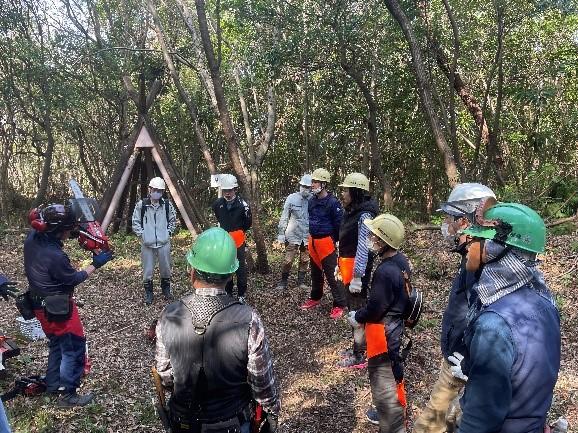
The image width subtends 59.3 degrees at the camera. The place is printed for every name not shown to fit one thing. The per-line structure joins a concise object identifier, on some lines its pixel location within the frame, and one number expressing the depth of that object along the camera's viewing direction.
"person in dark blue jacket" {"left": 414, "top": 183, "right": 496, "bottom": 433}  3.31
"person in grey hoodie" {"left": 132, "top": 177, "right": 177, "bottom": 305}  7.36
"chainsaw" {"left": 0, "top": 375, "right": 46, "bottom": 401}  4.77
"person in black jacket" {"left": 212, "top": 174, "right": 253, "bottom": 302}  7.33
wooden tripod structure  9.88
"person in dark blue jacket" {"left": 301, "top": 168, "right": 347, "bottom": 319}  6.86
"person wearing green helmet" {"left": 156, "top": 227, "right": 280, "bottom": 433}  2.49
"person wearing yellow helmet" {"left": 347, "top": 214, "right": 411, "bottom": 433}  3.75
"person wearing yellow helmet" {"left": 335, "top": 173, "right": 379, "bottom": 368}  5.38
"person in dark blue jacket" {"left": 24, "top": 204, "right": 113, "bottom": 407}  4.34
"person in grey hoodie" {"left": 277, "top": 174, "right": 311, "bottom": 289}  7.96
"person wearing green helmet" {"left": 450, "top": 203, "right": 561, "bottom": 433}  1.95
